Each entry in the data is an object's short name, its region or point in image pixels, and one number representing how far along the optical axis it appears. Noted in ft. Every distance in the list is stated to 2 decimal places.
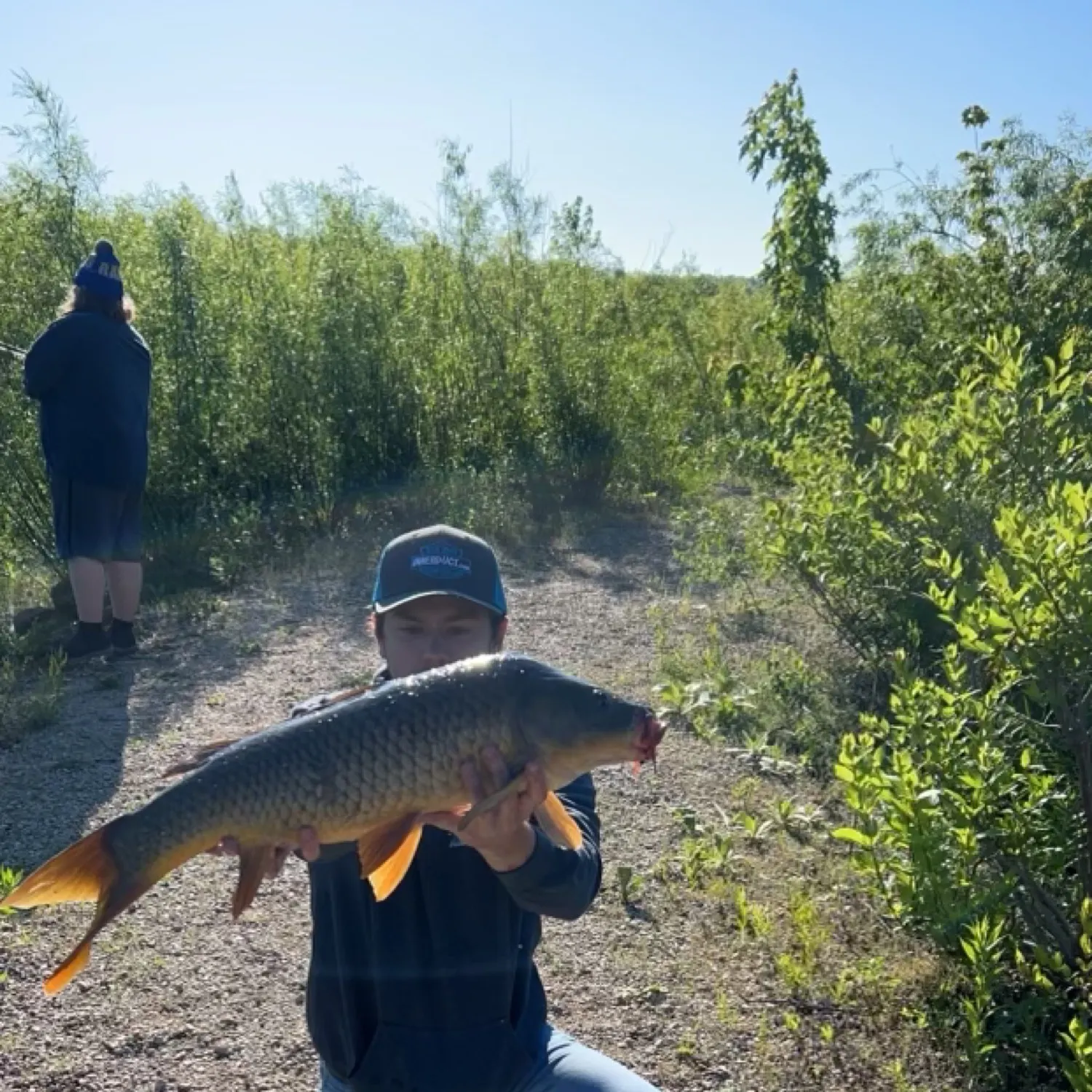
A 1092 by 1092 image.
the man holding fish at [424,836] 5.76
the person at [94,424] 18.85
